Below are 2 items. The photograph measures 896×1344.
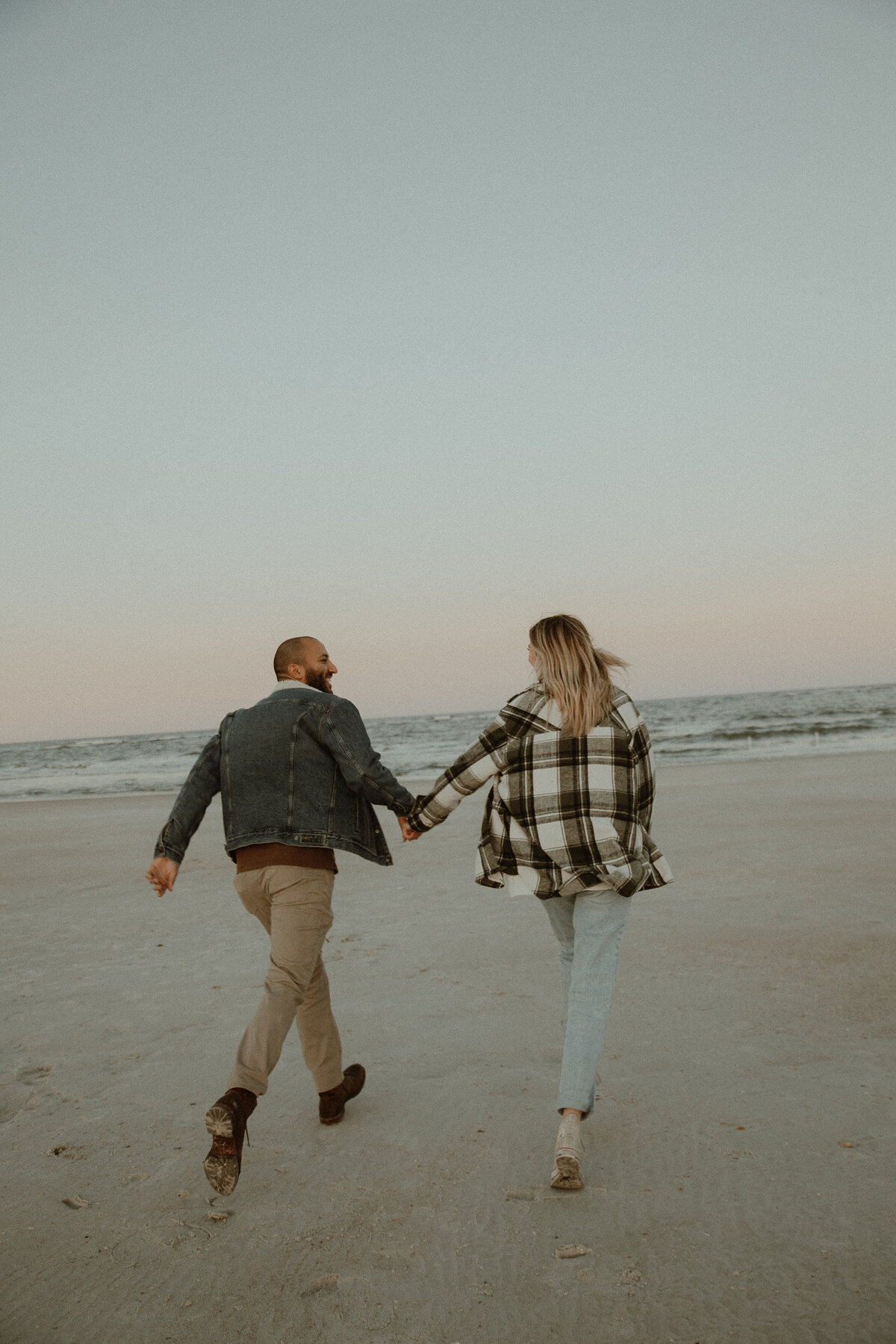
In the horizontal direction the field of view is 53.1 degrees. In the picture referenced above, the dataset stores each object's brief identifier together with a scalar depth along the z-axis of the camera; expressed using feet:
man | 10.28
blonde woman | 9.78
